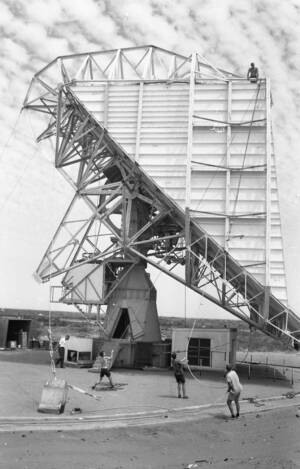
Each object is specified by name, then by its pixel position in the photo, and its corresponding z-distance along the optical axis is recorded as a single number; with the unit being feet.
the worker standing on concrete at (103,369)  64.80
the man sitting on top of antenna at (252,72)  92.94
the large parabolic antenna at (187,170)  85.35
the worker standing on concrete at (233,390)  51.37
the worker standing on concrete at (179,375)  62.28
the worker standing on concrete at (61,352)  91.04
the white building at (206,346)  98.89
